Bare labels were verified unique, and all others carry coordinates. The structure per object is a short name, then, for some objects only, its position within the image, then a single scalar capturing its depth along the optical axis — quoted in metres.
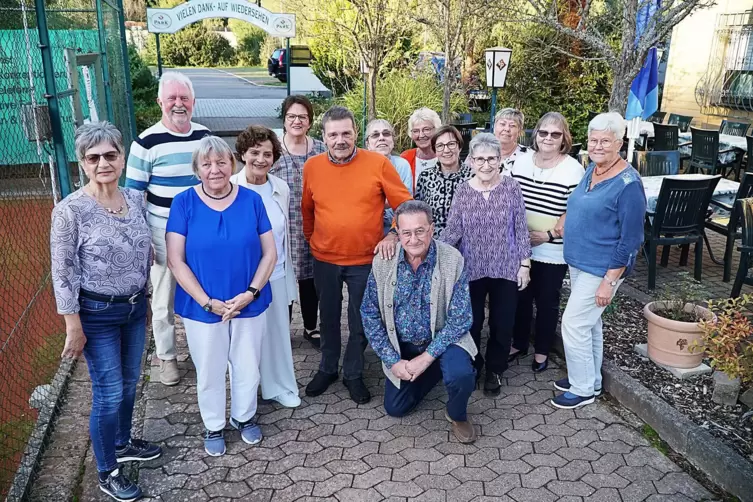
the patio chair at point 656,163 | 7.20
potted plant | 3.88
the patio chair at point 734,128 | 11.06
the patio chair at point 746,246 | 4.73
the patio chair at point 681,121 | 12.05
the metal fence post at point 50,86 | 3.88
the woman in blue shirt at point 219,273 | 3.06
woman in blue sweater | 3.36
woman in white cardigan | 3.52
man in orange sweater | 3.57
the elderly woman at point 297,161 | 3.99
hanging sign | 9.83
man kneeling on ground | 3.45
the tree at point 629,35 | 4.84
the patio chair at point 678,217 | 5.54
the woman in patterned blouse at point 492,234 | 3.62
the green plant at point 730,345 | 3.44
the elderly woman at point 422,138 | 4.43
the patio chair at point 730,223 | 5.82
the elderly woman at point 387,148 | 4.15
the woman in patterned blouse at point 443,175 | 3.92
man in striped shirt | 3.60
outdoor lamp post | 8.07
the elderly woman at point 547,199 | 3.84
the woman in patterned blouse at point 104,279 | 2.62
